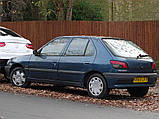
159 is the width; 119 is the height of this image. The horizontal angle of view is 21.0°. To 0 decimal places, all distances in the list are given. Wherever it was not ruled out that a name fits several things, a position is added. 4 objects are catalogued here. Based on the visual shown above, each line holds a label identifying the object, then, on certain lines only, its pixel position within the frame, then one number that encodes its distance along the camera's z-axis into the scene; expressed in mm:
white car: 13875
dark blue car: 10523
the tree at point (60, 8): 23939
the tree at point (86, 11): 29656
